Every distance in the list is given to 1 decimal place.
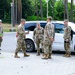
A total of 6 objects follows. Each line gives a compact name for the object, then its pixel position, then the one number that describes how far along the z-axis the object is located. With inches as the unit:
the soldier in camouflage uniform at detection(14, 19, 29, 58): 573.3
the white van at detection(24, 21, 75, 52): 623.0
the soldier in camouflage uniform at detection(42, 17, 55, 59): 553.0
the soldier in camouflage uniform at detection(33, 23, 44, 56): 606.1
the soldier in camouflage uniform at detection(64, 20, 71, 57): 587.5
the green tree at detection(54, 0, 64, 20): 3233.3
